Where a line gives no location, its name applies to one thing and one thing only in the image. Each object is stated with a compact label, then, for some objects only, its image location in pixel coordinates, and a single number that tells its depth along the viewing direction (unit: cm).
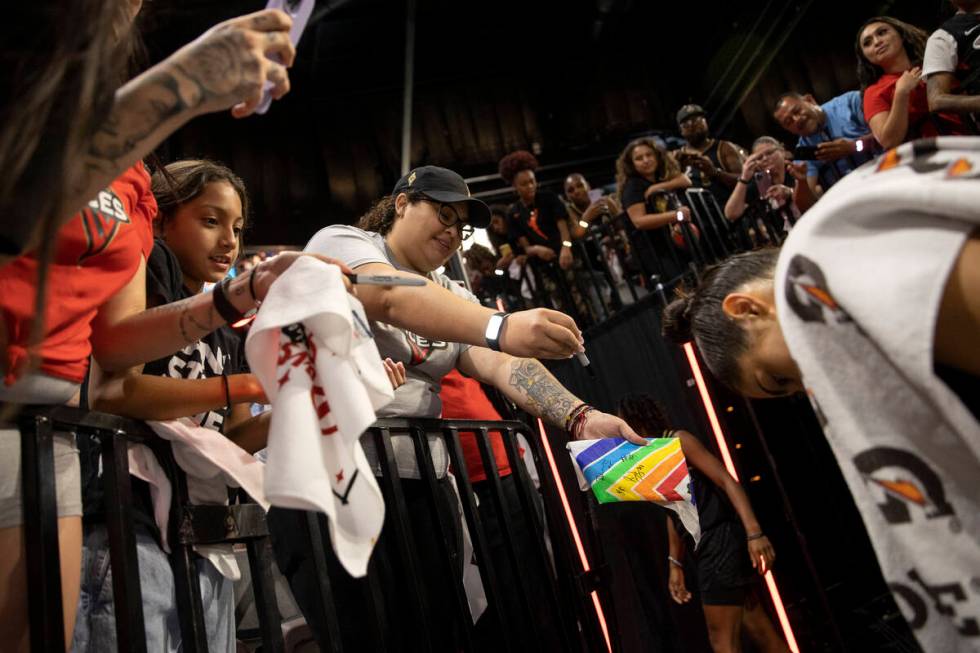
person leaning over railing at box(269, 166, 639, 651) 194
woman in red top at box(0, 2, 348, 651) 124
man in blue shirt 477
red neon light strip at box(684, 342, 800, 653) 484
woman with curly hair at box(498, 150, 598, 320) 654
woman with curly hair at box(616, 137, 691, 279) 570
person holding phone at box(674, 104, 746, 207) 575
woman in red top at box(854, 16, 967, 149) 393
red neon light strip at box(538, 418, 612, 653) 555
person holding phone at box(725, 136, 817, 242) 508
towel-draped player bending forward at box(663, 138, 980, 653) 114
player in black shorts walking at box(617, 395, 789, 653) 445
